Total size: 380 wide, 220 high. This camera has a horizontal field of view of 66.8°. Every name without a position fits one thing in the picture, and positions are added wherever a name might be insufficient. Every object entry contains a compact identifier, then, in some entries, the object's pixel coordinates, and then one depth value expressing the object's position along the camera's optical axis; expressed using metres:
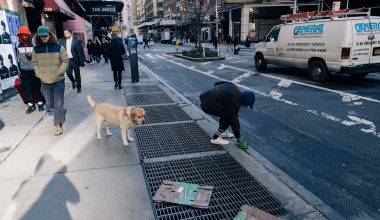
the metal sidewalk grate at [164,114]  6.57
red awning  11.16
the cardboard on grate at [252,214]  2.98
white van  9.69
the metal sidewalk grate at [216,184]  3.18
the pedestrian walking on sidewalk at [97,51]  19.20
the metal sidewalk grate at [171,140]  4.83
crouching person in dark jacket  4.48
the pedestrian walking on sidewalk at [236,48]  26.56
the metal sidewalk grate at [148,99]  8.15
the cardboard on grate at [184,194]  3.30
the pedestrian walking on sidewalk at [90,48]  19.33
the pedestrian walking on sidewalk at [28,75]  6.49
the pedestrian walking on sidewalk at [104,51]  19.20
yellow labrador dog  4.63
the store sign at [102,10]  25.90
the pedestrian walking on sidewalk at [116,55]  9.76
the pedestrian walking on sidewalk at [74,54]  9.30
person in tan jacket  5.28
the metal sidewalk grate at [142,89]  9.72
